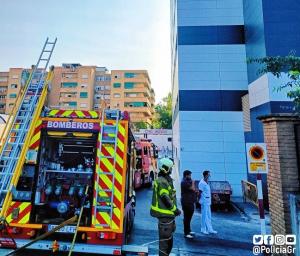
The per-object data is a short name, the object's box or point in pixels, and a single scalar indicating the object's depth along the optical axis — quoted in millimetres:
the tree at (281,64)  5488
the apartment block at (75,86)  63875
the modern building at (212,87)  13906
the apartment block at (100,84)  66938
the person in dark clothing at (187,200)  6773
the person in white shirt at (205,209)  7176
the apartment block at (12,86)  66750
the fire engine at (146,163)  14016
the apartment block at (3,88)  69812
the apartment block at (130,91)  65125
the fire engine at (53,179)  4398
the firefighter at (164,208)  4359
